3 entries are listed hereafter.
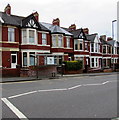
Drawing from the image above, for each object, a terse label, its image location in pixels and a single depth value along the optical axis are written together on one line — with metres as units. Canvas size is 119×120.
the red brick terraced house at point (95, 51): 39.26
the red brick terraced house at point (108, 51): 44.59
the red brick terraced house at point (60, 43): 30.02
